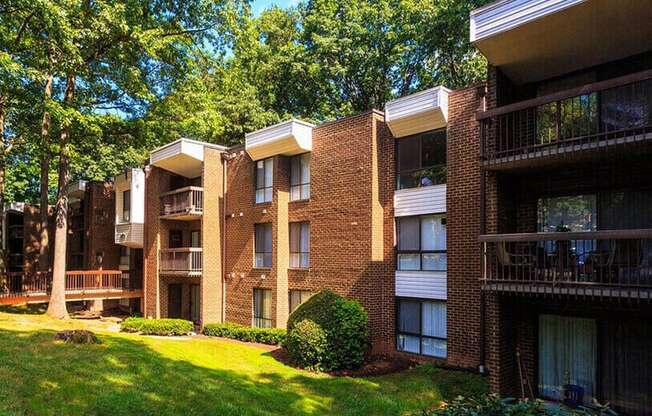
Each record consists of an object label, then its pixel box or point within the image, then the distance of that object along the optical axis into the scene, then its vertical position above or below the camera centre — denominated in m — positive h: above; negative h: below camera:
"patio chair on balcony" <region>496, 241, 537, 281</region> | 9.20 -0.64
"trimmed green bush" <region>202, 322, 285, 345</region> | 16.33 -3.99
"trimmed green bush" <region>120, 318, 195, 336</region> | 18.50 -4.03
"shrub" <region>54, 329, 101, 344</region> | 11.77 -2.84
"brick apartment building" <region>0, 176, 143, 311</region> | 21.78 -1.41
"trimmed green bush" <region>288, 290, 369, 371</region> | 12.78 -2.79
